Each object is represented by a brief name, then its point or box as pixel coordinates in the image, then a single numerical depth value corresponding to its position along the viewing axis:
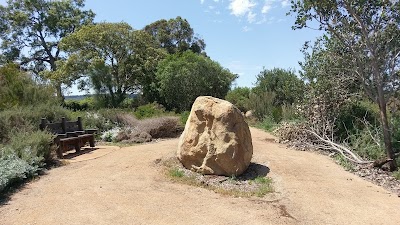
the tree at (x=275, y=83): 17.44
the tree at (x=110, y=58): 20.05
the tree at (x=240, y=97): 19.09
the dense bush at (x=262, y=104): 16.42
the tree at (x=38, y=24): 27.59
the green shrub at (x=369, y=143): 8.87
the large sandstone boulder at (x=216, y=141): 6.61
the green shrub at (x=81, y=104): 21.52
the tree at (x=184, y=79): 18.94
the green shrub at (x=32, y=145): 6.66
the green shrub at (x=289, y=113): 13.51
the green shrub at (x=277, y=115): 14.55
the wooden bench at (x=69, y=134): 8.41
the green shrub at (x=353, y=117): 10.88
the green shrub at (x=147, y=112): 14.05
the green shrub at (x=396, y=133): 9.23
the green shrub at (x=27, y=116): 8.68
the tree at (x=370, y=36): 7.79
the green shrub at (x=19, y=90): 11.70
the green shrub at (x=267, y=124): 13.80
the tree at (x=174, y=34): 31.89
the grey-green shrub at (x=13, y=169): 5.47
